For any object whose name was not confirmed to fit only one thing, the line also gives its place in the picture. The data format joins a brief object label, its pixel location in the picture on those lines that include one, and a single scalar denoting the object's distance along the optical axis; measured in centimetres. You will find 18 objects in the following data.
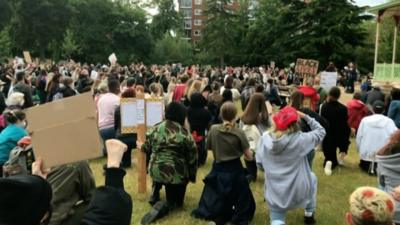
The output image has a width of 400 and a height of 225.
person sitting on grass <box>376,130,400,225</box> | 548
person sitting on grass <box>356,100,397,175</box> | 945
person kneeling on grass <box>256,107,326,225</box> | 602
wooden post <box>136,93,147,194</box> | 848
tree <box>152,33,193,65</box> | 7969
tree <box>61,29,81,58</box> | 6625
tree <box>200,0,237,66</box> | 7156
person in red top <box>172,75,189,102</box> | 1298
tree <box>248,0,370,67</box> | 4284
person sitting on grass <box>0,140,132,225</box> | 255
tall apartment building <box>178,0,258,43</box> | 12379
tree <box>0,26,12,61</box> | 6138
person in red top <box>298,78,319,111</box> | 1034
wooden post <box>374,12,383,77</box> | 2734
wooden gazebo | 2481
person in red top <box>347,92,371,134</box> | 1248
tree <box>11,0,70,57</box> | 5781
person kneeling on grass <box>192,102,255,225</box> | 681
